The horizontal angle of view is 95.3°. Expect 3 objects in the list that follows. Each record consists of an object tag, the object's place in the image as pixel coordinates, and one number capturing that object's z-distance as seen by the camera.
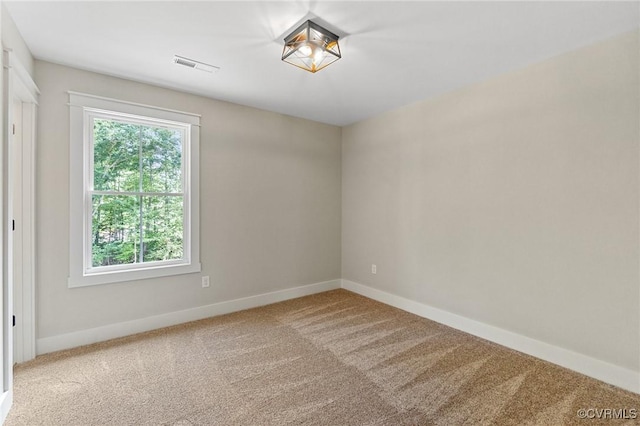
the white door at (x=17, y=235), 2.32
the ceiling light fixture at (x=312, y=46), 2.02
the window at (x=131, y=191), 2.66
